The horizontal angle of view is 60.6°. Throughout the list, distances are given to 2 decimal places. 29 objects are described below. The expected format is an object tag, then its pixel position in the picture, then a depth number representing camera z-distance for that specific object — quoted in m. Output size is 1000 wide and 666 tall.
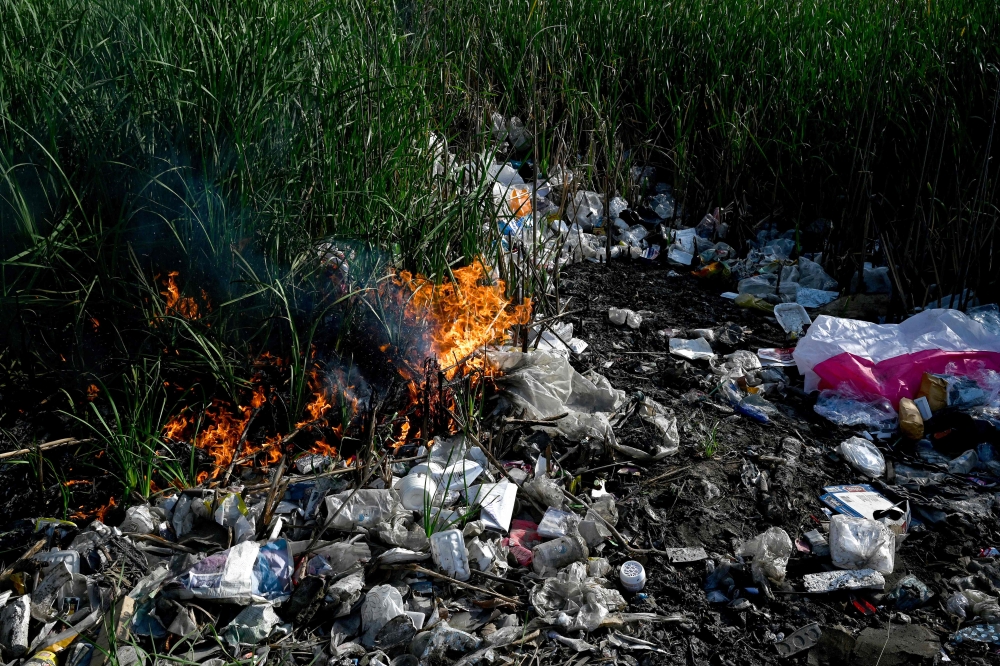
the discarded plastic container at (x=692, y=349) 3.63
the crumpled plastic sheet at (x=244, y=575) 2.13
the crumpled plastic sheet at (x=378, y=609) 2.15
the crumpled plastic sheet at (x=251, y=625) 2.08
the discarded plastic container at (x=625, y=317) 3.89
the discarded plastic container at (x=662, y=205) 5.07
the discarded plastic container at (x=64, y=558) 2.20
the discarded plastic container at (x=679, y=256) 4.67
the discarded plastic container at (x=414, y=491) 2.54
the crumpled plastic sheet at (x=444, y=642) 2.08
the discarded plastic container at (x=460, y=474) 2.58
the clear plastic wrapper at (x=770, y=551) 2.39
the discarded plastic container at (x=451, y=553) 2.29
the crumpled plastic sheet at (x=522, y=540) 2.42
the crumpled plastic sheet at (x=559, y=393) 2.90
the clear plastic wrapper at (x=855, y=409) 3.17
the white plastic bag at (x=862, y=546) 2.43
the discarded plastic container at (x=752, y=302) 4.11
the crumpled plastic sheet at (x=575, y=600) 2.17
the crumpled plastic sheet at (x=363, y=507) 2.41
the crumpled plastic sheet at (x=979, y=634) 2.18
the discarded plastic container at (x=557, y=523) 2.48
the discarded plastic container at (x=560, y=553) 2.39
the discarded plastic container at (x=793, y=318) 3.86
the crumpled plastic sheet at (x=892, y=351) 3.26
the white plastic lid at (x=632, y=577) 2.35
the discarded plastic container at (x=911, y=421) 3.11
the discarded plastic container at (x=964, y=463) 2.95
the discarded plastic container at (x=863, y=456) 2.93
